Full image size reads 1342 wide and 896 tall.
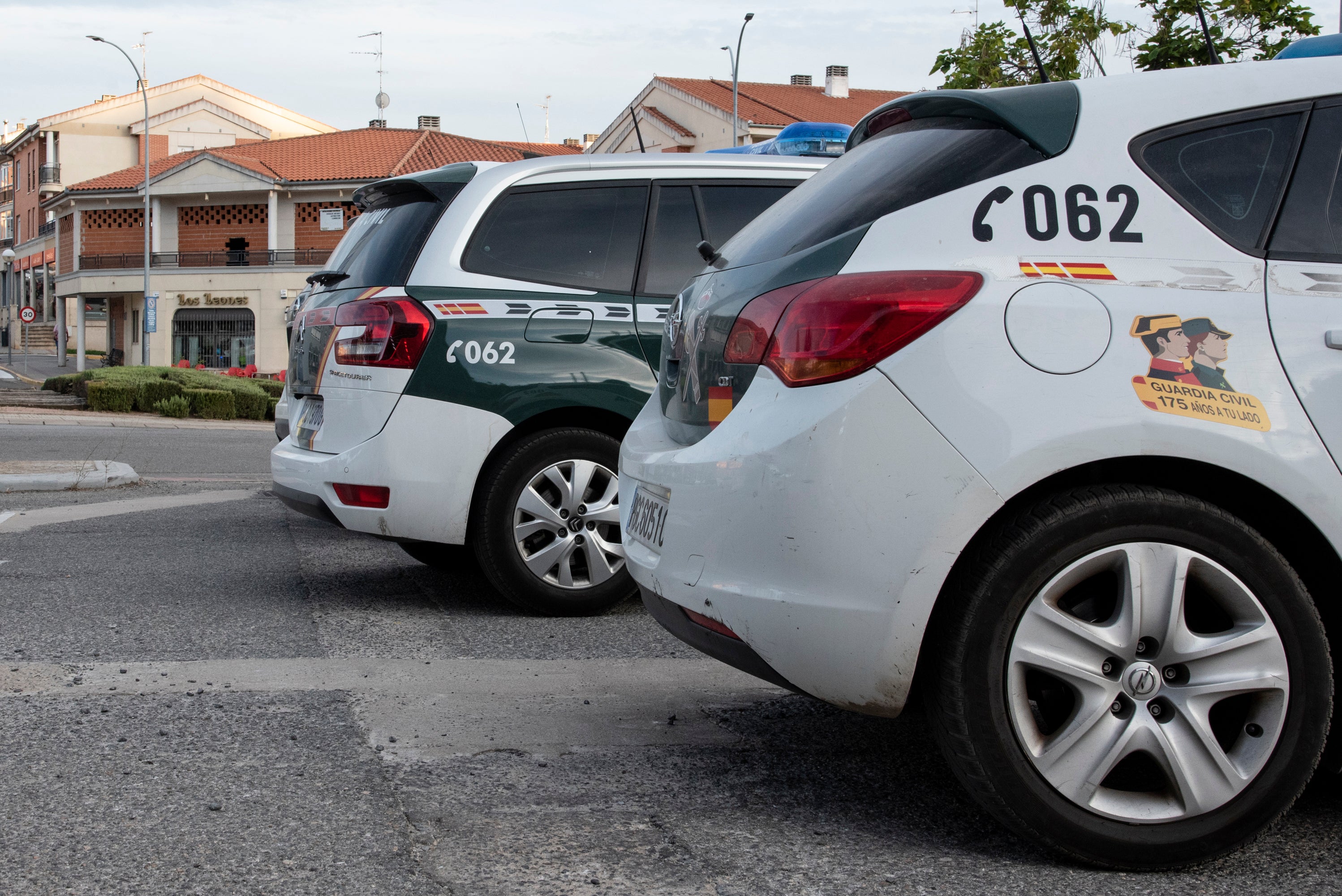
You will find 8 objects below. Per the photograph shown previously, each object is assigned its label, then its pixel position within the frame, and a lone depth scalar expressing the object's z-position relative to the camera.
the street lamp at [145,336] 42.41
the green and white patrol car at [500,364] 5.12
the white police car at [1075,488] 2.67
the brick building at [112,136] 69.69
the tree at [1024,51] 16.36
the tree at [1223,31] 13.16
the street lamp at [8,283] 74.31
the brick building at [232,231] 53.94
